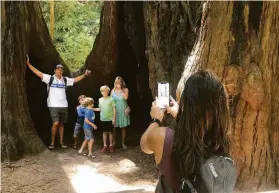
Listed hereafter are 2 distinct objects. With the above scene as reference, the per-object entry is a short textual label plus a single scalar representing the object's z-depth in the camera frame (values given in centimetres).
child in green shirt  756
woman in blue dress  761
